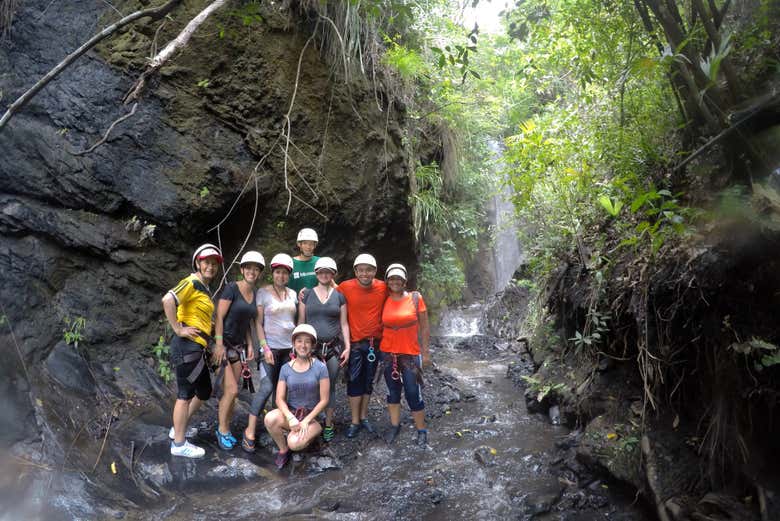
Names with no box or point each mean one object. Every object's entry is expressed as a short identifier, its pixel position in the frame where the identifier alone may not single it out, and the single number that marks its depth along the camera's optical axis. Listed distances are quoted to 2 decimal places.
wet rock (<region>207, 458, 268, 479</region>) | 5.10
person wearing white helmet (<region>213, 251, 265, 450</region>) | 5.34
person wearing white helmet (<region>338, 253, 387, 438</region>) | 5.81
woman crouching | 5.21
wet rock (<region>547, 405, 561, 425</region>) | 6.58
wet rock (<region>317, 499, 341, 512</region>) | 4.65
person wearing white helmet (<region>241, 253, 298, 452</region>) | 5.53
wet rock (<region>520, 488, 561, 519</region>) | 4.61
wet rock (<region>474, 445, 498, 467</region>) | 5.63
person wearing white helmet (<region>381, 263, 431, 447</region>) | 5.68
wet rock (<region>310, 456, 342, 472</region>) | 5.39
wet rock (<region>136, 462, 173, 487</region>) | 4.88
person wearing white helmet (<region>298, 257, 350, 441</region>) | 5.68
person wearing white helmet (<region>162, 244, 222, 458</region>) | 5.02
